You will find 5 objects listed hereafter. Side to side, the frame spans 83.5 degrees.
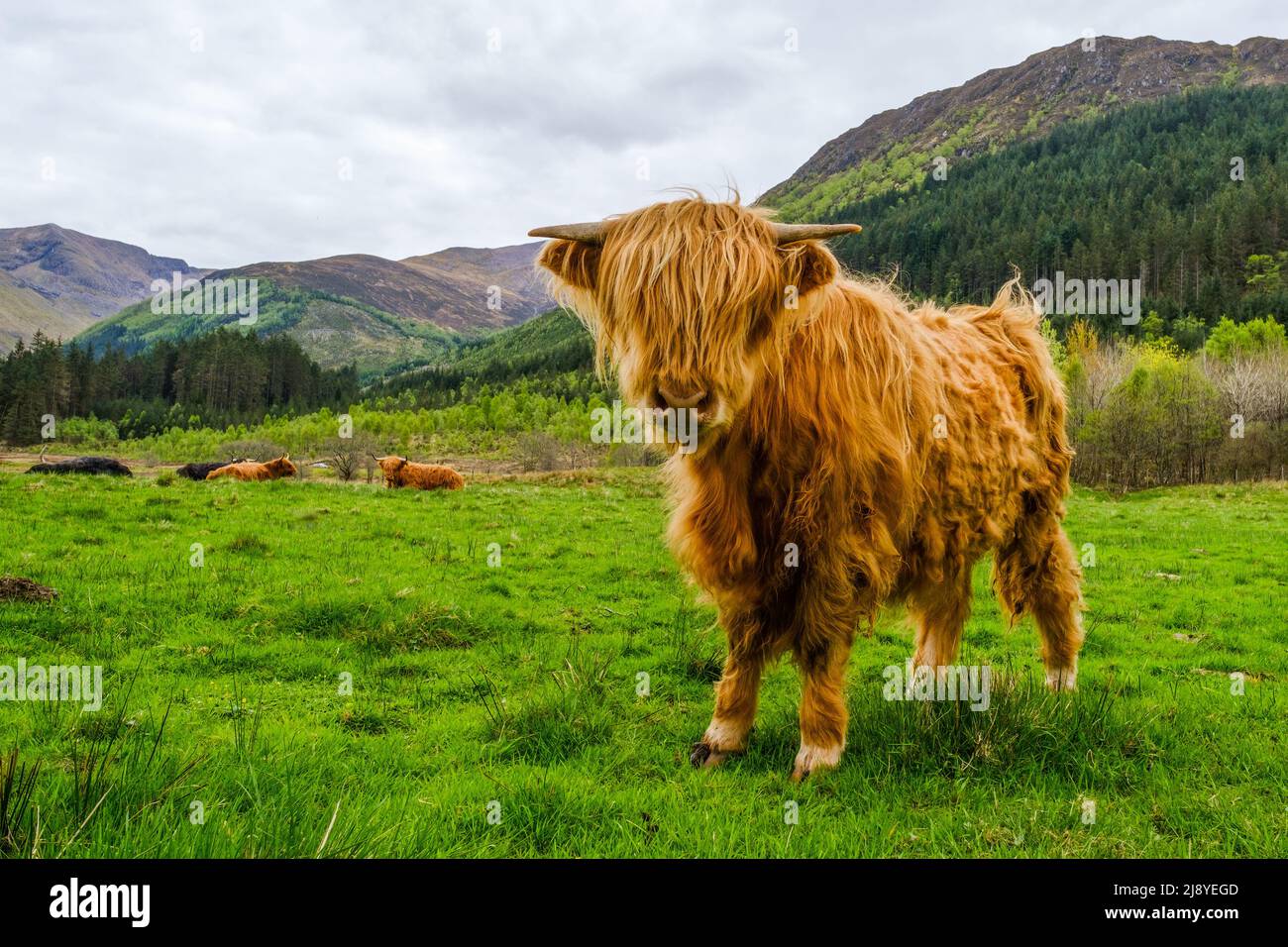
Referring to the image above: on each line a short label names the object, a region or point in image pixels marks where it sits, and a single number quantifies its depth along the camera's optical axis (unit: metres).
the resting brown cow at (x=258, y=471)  22.56
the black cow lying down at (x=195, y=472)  25.30
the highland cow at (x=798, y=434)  3.19
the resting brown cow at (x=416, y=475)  20.39
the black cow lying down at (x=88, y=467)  20.20
